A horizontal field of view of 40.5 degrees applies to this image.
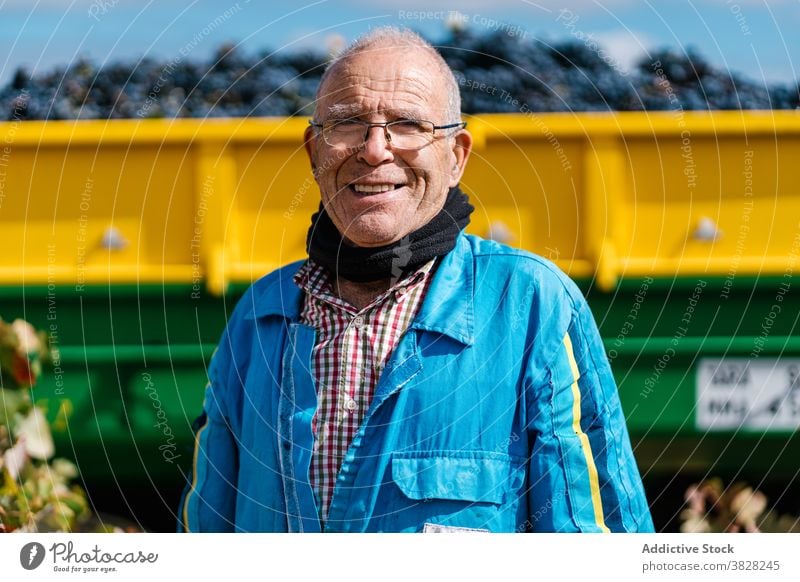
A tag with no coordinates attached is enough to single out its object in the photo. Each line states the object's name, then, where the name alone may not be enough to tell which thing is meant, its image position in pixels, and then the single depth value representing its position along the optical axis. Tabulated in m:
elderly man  2.35
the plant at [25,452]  3.47
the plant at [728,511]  4.21
